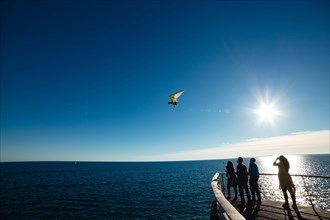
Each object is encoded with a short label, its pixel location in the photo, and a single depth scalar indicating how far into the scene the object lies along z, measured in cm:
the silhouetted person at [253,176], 951
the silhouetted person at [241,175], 942
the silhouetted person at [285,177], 834
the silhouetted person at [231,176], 993
